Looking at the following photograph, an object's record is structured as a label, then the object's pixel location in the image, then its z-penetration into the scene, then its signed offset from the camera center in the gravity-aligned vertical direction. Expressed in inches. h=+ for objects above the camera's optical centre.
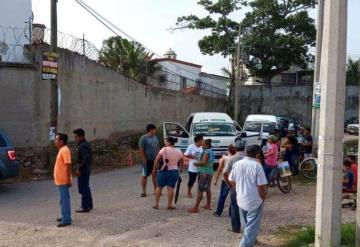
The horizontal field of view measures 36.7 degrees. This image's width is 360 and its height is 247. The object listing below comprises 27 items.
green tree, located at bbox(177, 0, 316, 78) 1797.5 +266.6
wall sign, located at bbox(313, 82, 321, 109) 624.2 +14.7
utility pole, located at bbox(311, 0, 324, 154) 627.5 +40.8
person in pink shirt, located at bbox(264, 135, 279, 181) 518.9 -46.2
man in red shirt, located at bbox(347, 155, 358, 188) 443.8 -47.7
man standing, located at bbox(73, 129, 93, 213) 407.8 -48.2
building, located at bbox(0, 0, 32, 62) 687.1 +101.4
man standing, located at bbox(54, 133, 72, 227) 366.6 -51.1
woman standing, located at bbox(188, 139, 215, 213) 414.3 -52.4
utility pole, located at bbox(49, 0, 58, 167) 631.8 +18.3
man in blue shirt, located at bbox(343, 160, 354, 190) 443.2 -55.1
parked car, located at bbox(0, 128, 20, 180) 490.9 -51.6
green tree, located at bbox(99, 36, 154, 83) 1525.6 +151.1
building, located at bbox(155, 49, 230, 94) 1668.6 +130.5
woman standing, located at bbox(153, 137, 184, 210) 422.6 -49.4
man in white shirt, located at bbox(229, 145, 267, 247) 290.8 -44.9
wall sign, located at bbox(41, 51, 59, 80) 616.9 +44.7
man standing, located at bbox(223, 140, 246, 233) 346.6 -47.1
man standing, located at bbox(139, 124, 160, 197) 477.4 -38.4
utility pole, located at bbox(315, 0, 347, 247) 265.9 -10.0
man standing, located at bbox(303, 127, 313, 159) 679.1 -47.1
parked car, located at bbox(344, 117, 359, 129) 1710.4 -34.4
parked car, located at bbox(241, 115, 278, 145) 1019.4 -30.6
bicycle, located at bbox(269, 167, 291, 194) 527.7 -70.0
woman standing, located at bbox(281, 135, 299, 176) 612.7 -46.6
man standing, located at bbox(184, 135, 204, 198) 436.8 -38.1
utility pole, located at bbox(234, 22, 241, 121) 1499.8 +77.7
